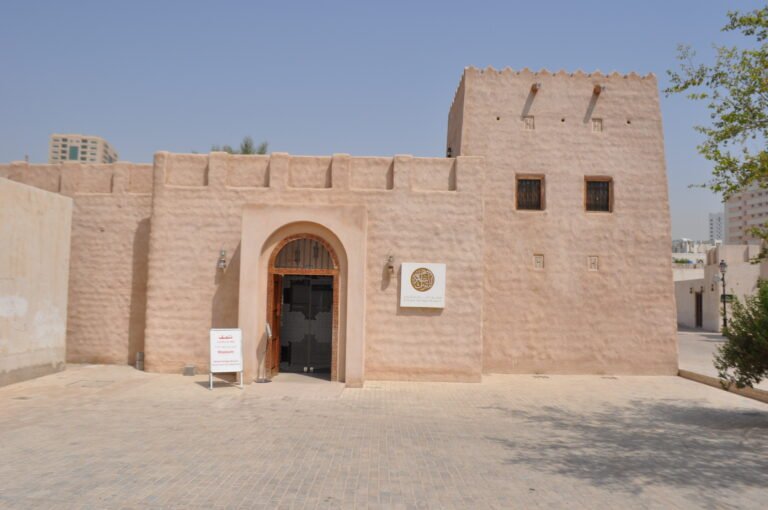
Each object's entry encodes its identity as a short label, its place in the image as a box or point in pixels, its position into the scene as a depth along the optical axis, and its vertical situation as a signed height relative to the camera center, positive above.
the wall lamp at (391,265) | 13.85 +0.56
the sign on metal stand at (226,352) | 12.69 -1.46
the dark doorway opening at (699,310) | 39.53 -1.11
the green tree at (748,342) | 9.98 -0.83
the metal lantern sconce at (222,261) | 13.94 +0.60
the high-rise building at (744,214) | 122.12 +17.45
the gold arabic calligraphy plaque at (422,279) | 13.82 +0.24
